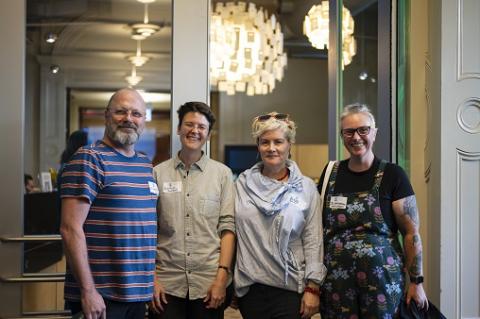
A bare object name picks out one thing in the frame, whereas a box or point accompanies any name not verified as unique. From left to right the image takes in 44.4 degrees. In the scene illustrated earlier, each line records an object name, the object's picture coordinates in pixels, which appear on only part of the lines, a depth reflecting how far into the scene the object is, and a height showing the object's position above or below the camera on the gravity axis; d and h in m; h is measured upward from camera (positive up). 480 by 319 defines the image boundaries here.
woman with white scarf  2.29 -0.29
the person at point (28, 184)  2.84 -0.11
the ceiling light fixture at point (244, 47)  6.12 +1.26
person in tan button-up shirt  2.31 -0.28
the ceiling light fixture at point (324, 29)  3.93 +0.98
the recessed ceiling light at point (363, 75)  4.77 +0.73
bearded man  1.99 -0.20
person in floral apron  2.24 -0.28
